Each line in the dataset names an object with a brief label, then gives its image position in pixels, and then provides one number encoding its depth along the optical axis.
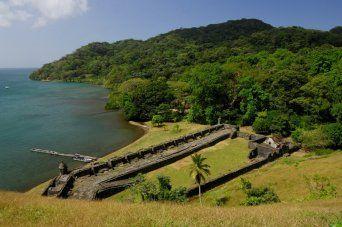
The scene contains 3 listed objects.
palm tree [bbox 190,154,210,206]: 29.86
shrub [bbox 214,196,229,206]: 27.72
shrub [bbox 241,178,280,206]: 26.30
